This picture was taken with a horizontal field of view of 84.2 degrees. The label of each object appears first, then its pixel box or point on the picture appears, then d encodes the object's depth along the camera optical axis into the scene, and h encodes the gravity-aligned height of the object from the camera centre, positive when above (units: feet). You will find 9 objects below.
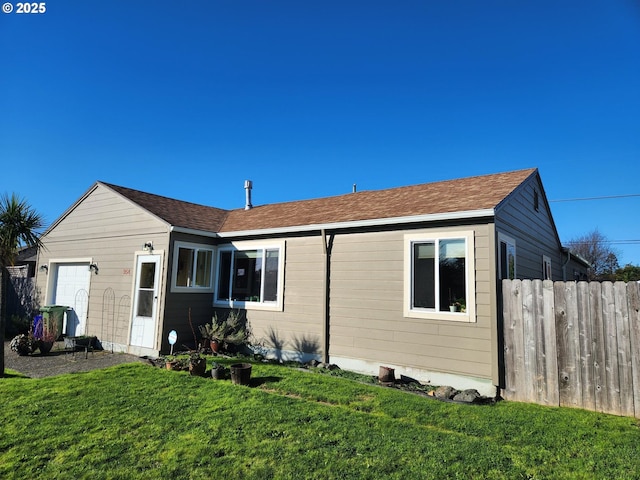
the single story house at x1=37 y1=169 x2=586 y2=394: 22.11 +1.07
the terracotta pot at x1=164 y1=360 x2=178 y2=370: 24.85 -6.09
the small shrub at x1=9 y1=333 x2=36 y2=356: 30.68 -6.17
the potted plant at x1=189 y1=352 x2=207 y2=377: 23.41 -5.77
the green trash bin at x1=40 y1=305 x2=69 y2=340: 36.68 -4.36
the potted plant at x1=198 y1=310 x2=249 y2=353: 30.22 -4.53
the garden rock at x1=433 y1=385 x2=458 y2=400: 19.84 -6.07
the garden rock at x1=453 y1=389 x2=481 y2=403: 19.18 -6.03
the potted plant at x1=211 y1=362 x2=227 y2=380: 22.91 -5.99
